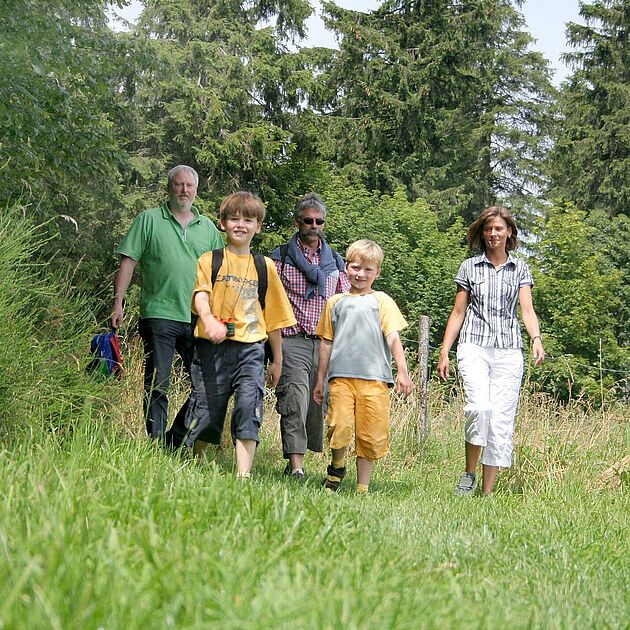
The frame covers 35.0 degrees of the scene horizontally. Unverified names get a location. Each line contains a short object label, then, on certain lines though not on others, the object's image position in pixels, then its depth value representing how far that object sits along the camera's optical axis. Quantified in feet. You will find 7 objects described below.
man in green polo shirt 22.94
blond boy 22.43
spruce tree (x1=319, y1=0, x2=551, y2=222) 114.11
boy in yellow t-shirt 20.42
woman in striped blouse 24.47
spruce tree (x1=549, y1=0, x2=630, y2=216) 116.06
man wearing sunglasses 24.61
